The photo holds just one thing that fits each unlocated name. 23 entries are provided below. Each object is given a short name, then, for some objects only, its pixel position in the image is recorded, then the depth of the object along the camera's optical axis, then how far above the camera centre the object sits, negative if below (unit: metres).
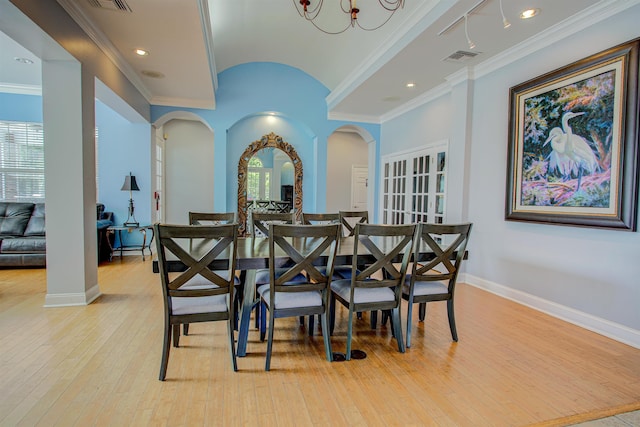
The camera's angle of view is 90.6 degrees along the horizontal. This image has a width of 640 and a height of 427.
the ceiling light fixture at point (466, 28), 2.88 +1.72
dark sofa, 4.45 -0.49
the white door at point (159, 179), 5.93 +0.52
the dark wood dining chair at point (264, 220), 2.73 -0.18
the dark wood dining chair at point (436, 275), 2.34 -0.52
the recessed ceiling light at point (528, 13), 2.79 +1.75
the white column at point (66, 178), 3.02 +0.24
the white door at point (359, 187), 8.05 +0.50
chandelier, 3.38 +2.48
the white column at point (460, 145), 4.14 +0.84
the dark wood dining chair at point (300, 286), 1.98 -0.54
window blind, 5.32 +0.69
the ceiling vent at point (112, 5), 2.72 +1.74
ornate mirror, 6.39 +0.77
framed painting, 2.51 +0.59
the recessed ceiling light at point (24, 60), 4.21 +1.91
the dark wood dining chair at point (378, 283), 2.16 -0.55
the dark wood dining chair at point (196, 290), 1.83 -0.50
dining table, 2.07 -0.38
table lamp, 5.36 +0.24
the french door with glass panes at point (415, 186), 4.80 +0.37
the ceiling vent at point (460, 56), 3.61 +1.77
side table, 5.17 -0.57
